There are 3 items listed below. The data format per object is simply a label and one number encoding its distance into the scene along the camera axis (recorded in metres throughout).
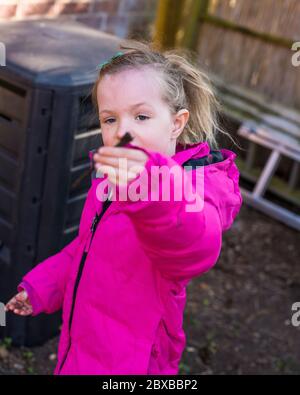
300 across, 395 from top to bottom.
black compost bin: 2.42
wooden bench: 4.61
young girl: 1.55
